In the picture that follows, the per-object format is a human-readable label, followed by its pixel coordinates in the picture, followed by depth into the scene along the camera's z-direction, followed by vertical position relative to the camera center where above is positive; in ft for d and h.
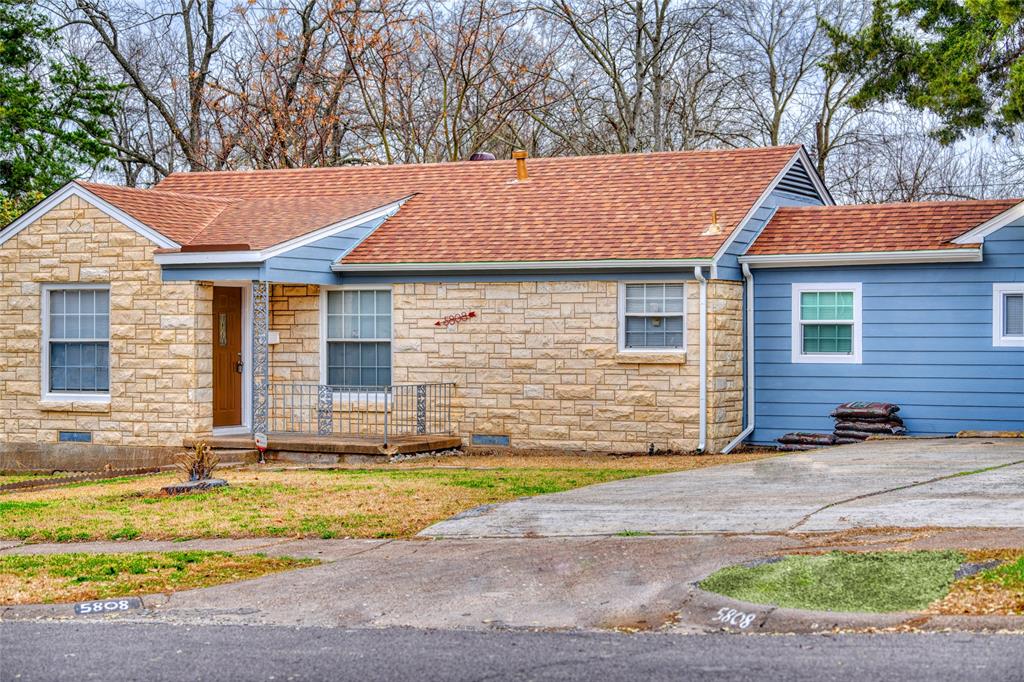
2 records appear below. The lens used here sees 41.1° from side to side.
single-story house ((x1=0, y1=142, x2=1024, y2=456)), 61.77 +2.01
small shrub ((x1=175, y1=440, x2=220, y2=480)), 49.83 -3.90
